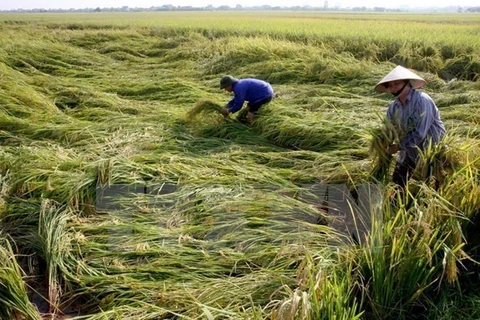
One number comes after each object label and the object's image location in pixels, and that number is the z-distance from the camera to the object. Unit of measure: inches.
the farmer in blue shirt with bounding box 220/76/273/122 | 169.5
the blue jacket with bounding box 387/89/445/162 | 100.4
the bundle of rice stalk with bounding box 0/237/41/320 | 78.0
